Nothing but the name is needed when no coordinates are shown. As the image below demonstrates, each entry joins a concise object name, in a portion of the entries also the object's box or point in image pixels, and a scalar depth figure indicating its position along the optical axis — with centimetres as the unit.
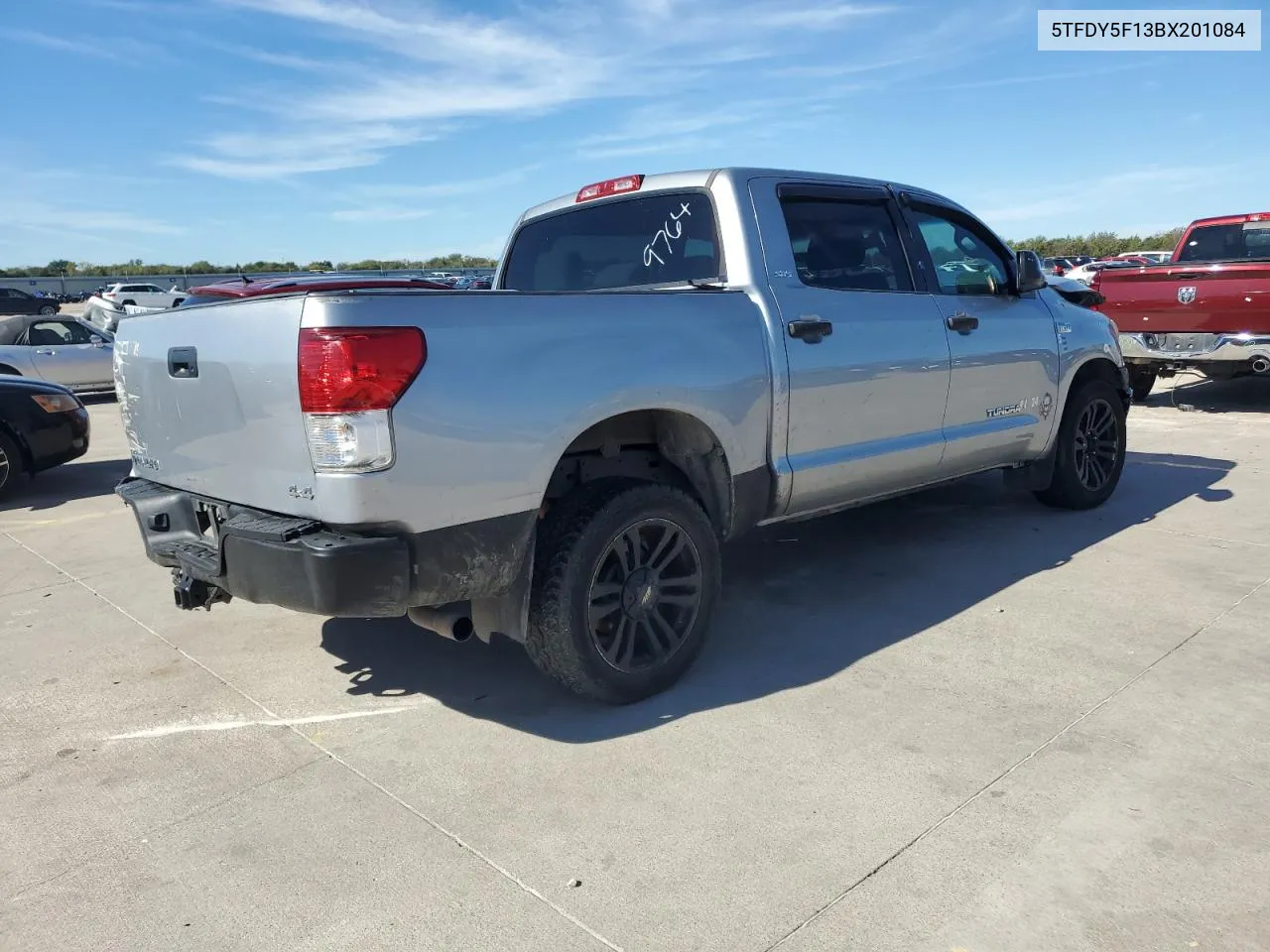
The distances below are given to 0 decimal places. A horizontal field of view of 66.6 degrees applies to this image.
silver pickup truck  283
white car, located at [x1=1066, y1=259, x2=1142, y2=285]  2666
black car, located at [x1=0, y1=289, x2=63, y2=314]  3907
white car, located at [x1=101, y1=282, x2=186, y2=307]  2655
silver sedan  1350
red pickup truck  902
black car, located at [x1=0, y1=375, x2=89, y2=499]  747
